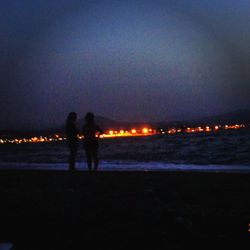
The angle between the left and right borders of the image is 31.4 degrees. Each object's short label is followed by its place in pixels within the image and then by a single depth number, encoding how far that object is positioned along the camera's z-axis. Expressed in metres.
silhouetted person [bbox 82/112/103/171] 16.48
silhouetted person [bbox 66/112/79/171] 16.69
